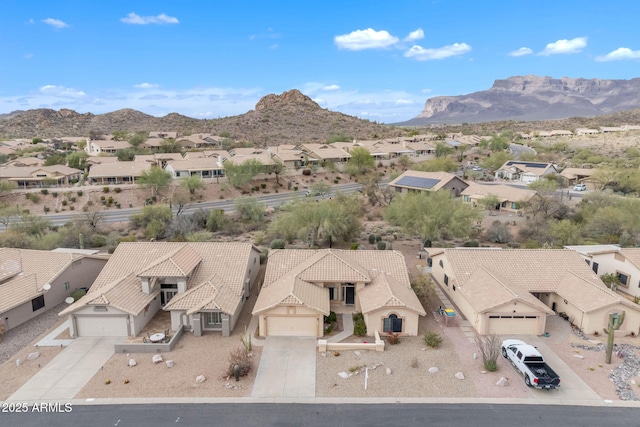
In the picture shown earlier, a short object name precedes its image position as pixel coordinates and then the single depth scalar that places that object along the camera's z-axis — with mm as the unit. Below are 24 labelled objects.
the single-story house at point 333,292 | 26172
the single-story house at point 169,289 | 26156
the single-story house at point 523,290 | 26578
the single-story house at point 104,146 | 106188
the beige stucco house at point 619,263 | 31703
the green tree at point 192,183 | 72000
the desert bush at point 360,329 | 26406
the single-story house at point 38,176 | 74188
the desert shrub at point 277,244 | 42344
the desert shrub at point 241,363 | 21875
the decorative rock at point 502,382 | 21219
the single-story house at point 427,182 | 71750
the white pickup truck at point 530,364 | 20531
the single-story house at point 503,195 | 62875
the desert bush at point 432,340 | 24906
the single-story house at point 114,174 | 77625
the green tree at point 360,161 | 92594
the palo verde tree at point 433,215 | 41750
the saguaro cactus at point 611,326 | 22906
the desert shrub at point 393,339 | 25500
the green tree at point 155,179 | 70438
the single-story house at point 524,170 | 85438
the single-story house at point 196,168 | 79625
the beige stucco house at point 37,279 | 28156
